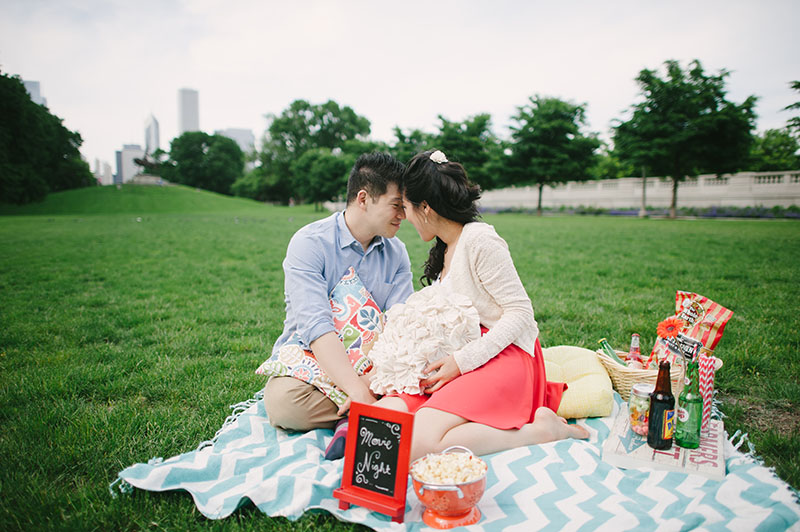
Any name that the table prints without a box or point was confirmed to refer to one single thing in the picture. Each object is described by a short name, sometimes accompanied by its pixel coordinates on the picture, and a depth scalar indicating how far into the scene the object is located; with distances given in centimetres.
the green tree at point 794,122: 1279
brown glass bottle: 243
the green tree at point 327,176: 4088
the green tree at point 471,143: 3741
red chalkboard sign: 206
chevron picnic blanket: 202
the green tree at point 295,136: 6384
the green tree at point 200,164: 7419
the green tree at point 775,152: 4434
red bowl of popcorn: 196
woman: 247
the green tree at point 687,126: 2419
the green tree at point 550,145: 3172
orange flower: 289
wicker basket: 301
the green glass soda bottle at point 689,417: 247
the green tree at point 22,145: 3212
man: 277
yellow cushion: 307
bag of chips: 289
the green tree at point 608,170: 5808
